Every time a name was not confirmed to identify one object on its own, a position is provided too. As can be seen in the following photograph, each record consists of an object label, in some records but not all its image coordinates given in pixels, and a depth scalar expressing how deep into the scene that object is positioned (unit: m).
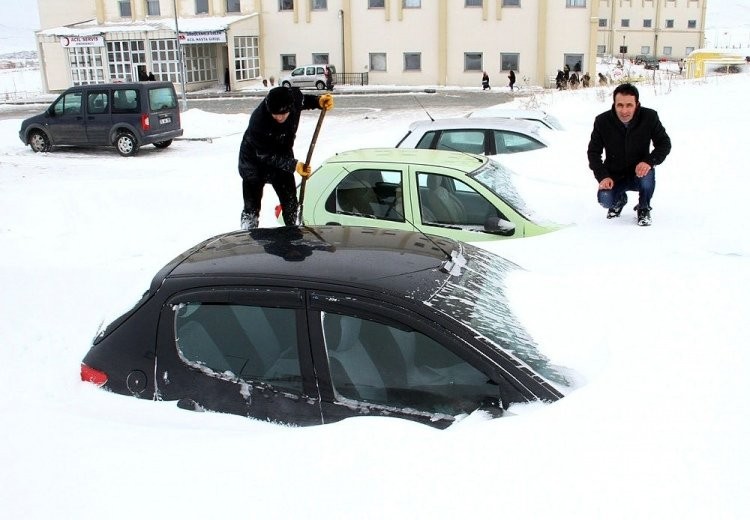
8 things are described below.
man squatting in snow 6.29
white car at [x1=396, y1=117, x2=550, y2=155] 9.18
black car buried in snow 2.98
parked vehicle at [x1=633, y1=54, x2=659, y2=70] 66.91
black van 17.73
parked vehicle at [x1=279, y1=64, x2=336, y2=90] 41.97
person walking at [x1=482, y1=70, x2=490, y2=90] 40.41
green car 6.03
